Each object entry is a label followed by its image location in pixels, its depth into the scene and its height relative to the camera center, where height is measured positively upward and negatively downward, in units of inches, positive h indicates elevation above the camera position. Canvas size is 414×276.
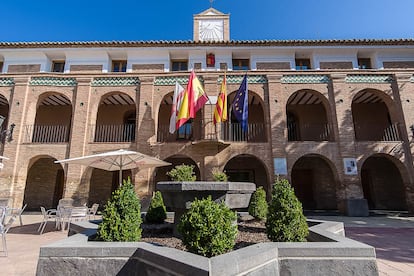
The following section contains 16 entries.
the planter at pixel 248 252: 117.7 -35.5
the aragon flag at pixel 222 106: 456.8 +160.1
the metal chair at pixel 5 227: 189.5 -30.8
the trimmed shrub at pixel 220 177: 305.9 +15.6
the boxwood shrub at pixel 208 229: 118.4 -20.7
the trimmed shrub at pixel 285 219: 151.7 -20.0
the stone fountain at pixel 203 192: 164.2 -2.5
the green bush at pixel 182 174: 245.0 +16.2
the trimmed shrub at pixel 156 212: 234.8 -22.5
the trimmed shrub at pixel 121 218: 143.4 -17.6
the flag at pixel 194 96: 422.9 +168.3
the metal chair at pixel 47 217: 293.9 -33.6
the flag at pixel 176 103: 446.6 +164.3
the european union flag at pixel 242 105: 450.0 +161.6
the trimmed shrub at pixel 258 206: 265.7 -19.6
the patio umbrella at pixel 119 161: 315.2 +42.3
